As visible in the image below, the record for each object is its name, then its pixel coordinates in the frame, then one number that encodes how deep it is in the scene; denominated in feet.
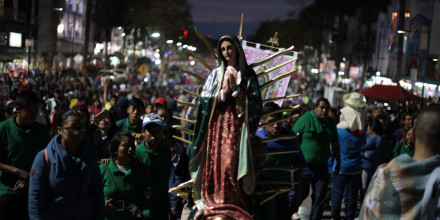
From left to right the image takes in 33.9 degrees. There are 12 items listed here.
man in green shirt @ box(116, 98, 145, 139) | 30.12
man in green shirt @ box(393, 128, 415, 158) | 31.89
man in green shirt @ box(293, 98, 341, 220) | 31.53
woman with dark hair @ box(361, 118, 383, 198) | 38.55
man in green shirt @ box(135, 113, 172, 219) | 22.48
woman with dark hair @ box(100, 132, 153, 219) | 20.31
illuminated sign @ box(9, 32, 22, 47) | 121.19
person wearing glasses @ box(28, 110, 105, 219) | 17.48
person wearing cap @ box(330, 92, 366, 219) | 33.96
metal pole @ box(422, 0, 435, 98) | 119.32
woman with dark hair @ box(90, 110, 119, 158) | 29.19
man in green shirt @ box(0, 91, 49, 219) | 21.56
